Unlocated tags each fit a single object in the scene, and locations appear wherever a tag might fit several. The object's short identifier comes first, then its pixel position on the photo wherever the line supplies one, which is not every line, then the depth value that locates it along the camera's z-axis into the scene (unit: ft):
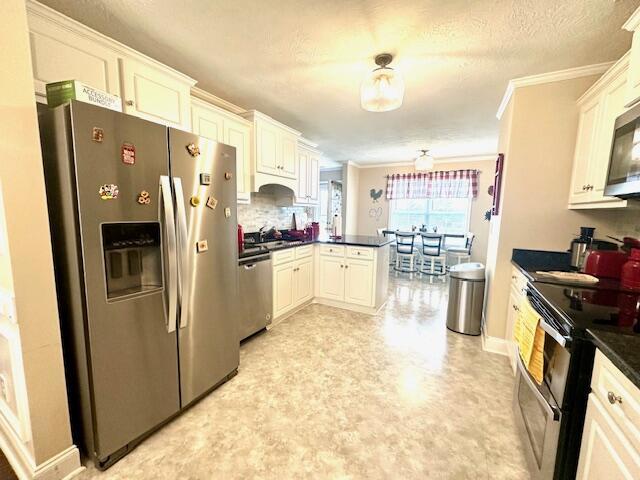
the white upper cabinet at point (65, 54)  4.64
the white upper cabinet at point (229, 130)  7.82
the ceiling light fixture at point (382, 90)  5.70
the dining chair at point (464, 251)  16.62
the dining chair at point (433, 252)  16.22
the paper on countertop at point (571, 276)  5.22
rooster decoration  20.80
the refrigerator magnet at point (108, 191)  4.03
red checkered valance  17.72
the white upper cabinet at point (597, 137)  5.32
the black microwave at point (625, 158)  4.37
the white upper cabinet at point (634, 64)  4.20
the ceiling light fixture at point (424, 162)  13.61
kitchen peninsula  10.15
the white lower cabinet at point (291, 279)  9.74
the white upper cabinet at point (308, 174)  12.52
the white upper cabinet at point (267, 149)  9.68
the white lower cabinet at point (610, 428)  2.35
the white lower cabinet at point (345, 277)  10.93
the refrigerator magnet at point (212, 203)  5.69
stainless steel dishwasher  8.15
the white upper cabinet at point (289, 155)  10.99
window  18.56
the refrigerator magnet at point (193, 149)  5.20
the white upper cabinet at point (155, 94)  5.90
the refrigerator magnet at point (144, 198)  4.49
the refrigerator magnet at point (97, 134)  3.90
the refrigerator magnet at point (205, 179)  5.48
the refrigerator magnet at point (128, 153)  4.25
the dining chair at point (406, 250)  16.74
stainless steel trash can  9.30
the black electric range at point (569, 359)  3.20
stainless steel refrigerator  3.94
